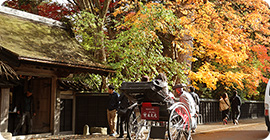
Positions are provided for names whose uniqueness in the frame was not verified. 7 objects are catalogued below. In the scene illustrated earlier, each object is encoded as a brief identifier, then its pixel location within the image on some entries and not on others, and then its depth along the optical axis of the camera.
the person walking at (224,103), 19.72
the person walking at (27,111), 13.24
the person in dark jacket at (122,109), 11.43
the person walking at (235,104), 19.29
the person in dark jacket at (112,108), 12.77
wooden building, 11.56
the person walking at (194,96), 13.46
